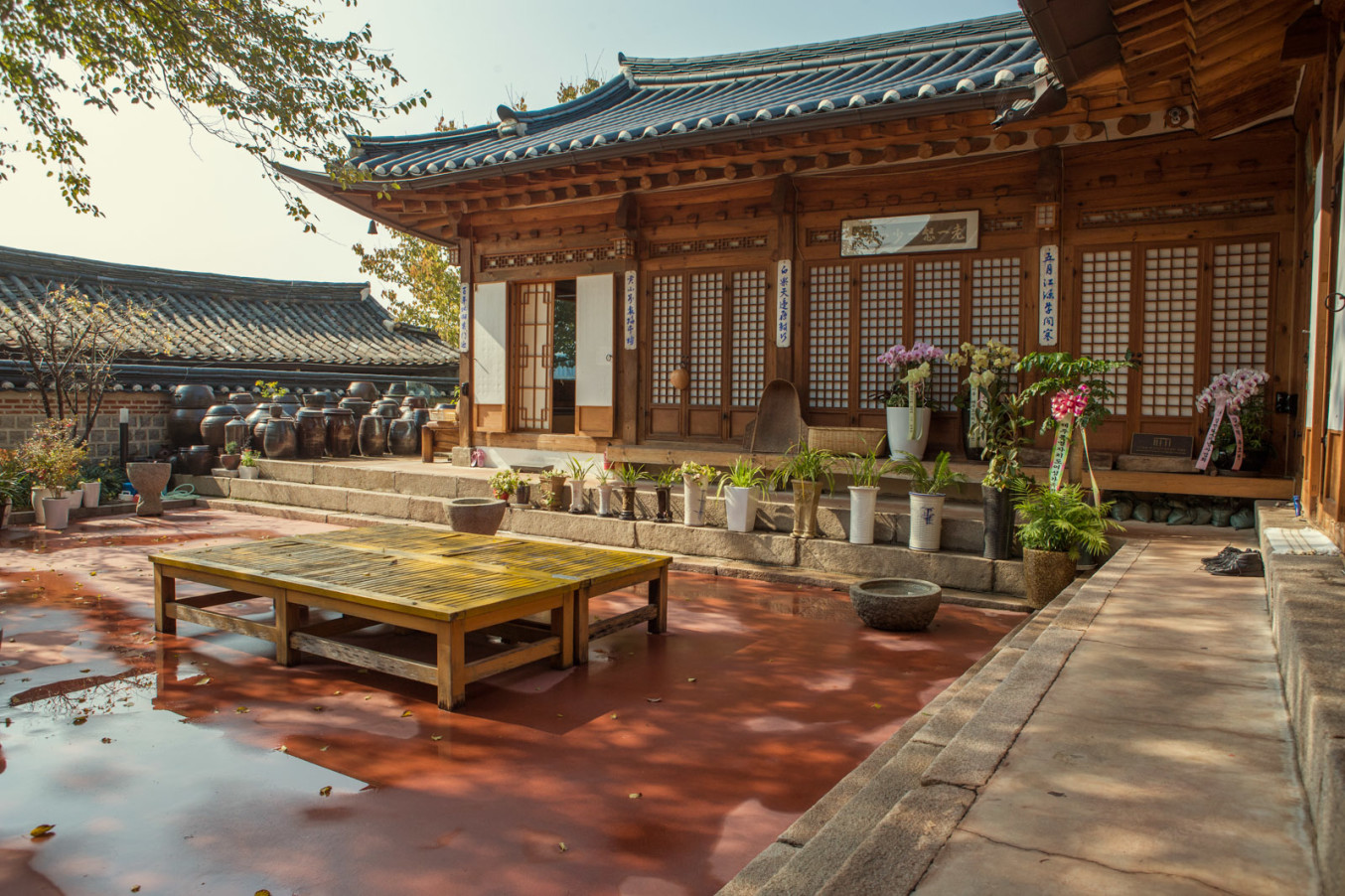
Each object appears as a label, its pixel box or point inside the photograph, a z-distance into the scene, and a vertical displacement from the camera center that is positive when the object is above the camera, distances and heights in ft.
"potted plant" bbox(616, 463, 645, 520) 25.86 -2.39
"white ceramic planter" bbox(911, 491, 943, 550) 20.83 -2.54
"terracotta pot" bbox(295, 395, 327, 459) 39.73 -0.96
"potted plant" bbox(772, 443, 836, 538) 22.44 -1.74
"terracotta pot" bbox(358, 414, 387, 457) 44.27 -1.29
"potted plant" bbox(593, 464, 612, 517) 26.22 -2.49
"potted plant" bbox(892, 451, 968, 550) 20.84 -2.06
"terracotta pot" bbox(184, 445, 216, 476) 38.60 -2.22
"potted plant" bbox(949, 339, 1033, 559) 20.01 -0.13
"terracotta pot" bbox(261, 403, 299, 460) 38.47 -1.21
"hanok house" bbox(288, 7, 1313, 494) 21.31 +6.24
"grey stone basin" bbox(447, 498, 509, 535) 24.36 -2.90
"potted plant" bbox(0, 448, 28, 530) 29.76 -2.51
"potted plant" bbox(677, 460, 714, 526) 24.48 -2.14
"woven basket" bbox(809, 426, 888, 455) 26.14 -0.73
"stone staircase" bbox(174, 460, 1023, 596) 20.93 -3.34
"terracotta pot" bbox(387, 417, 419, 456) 45.78 -1.32
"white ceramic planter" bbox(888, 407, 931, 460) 25.77 -0.54
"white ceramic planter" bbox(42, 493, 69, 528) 29.32 -3.51
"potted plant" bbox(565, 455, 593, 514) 26.97 -2.32
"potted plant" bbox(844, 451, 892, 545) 21.83 -2.23
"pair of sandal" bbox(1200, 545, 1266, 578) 15.81 -2.70
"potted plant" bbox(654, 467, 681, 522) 25.67 -2.48
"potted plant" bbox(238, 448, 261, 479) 37.32 -2.39
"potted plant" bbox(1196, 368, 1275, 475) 21.80 -0.16
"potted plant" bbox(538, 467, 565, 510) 27.71 -2.42
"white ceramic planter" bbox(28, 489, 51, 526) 29.96 -3.13
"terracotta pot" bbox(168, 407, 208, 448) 40.70 -0.84
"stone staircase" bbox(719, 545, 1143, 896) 5.88 -3.03
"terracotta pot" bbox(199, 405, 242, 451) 39.65 -0.76
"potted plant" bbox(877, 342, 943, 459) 25.63 +0.48
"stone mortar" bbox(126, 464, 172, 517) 32.83 -2.84
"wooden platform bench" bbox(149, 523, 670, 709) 12.87 -2.90
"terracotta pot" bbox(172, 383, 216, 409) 41.27 +0.67
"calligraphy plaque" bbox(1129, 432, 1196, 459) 23.32 -0.74
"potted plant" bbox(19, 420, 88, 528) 29.45 -2.17
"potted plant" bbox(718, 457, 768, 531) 23.62 -2.27
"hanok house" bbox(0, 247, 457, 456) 40.04 +4.25
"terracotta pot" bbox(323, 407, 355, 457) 41.01 -0.89
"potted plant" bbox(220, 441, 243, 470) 38.24 -2.14
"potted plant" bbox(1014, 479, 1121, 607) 18.15 -2.56
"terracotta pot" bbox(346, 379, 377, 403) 51.01 +1.26
